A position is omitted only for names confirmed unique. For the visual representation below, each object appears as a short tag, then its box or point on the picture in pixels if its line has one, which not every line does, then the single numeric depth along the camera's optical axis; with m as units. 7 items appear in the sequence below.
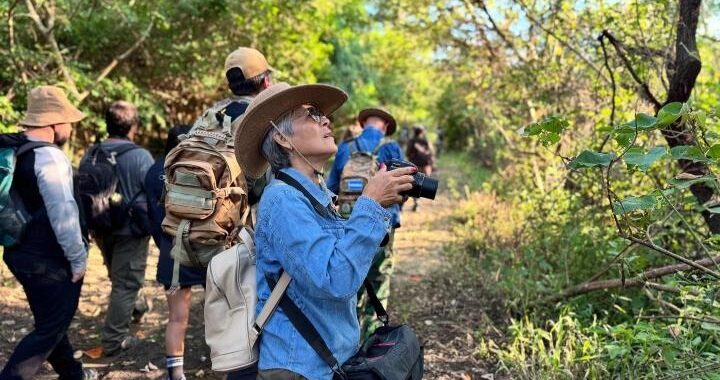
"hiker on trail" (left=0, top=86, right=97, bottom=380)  2.96
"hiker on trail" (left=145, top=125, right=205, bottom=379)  3.33
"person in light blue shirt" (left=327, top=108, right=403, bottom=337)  4.23
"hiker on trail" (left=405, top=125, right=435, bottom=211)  10.41
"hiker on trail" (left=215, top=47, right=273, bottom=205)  3.32
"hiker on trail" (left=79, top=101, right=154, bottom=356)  3.99
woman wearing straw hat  1.71
